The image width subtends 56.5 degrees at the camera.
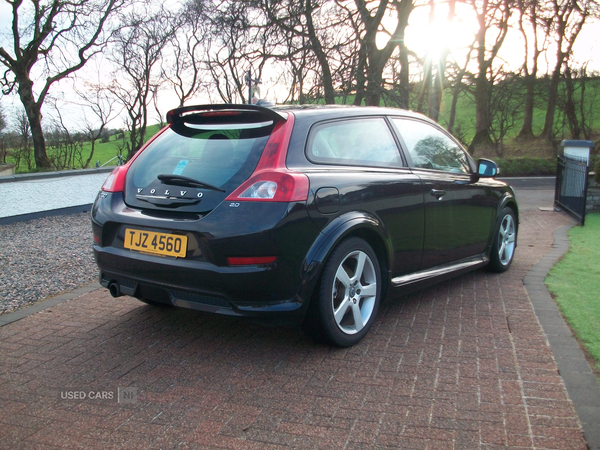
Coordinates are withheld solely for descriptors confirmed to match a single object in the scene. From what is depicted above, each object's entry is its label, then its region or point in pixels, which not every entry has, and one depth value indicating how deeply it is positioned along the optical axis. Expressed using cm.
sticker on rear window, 360
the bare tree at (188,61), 2341
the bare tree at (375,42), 1505
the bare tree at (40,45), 2028
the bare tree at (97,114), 2128
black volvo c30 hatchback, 327
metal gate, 976
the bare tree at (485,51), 1925
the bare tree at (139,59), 2286
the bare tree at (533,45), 2136
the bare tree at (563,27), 2184
